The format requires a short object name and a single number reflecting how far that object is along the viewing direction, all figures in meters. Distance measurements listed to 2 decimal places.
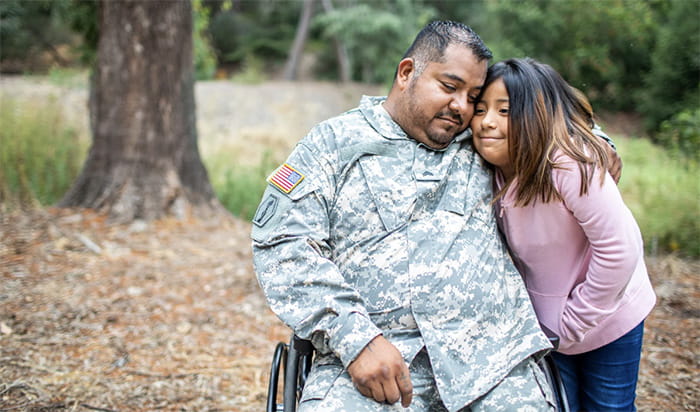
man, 1.88
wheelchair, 1.91
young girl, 1.95
